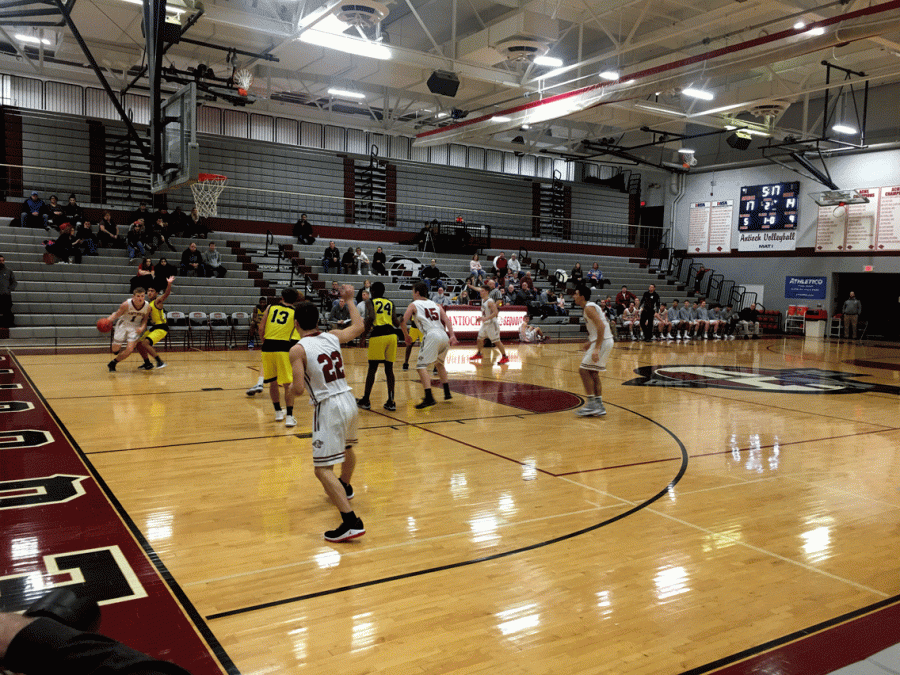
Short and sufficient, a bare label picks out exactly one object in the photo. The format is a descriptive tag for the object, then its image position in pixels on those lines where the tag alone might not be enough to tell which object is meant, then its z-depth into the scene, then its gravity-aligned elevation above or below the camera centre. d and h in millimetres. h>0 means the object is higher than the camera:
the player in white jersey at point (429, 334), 9109 -421
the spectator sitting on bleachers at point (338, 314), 17344 -321
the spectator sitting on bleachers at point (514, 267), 23484 +1276
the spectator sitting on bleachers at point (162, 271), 17156 +708
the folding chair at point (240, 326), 17252 -663
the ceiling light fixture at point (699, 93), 16688 +5248
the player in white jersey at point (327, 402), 4445 -670
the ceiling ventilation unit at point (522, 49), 13750 +5183
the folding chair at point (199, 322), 16531 -541
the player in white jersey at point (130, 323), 11461 -409
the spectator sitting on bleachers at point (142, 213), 18766 +2361
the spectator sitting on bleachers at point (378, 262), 21266 +1241
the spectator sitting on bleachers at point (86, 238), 17625 +1549
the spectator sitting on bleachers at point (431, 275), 21078 +853
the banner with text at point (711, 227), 28641 +3408
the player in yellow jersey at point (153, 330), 11969 -554
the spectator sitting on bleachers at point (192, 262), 18453 +1011
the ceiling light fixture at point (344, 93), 19548 +5999
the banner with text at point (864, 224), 23281 +2963
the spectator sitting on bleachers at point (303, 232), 22359 +2261
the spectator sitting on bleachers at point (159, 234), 18734 +1789
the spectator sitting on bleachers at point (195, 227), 20109 +2142
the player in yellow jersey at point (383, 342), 8734 -516
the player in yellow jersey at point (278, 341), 8023 -480
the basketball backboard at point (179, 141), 10430 +2476
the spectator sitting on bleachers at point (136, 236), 18172 +1662
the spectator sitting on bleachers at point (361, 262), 21484 +1250
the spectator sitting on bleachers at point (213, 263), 19016 +1020
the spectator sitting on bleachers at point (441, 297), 19562 +157
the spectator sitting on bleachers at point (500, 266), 22703 +1256
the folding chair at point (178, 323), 16469 -568
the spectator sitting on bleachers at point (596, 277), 24141 +996
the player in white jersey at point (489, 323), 13977 -406
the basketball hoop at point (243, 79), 16781 +5427
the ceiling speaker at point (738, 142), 22519 +5442
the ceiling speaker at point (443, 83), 15188 +4918
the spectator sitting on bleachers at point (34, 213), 17953 +2236
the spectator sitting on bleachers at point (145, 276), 14469 +501
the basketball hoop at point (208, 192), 18859 +3056
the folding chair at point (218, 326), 16750 -639
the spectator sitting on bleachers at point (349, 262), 21156 +1226
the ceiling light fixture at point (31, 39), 16328 +6209
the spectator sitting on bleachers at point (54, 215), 17984 +2166
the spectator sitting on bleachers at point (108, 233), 18047 +1722
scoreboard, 26219 +3938
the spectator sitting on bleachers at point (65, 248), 16969 +1242
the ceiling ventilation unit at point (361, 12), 11891 +5110
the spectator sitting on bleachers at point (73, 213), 18047 +2250
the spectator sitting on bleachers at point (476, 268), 22542 +1161
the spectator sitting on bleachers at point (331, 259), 21016 +1306
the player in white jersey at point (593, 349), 8711 -563
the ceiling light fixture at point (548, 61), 15065 +5426
